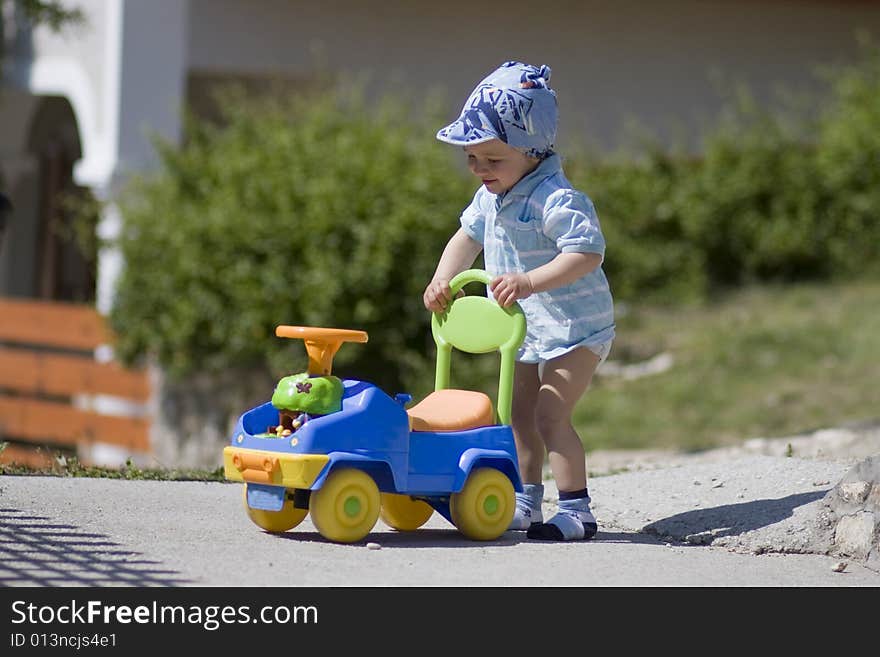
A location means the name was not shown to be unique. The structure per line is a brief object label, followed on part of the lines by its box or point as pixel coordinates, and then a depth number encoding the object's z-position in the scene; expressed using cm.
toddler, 941
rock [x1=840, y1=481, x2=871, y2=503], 949
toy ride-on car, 877
